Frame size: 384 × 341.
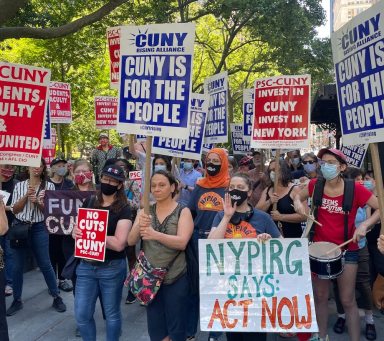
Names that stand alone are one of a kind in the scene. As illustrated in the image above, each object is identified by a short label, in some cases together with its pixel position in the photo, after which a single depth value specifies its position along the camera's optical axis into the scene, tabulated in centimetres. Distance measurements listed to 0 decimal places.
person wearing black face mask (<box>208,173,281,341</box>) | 377
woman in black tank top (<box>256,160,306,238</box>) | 547
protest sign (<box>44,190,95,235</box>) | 509
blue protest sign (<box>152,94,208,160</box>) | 670
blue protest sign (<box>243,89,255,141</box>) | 964
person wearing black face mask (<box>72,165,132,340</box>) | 412
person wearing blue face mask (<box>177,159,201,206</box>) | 692
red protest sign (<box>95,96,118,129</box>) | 1284
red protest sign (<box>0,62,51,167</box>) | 462
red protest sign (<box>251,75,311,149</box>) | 613
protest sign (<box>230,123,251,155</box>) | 1188
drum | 415
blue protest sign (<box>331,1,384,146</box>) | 341
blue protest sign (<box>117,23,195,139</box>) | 392
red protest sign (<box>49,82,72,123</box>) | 1030
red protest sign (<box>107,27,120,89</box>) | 744
